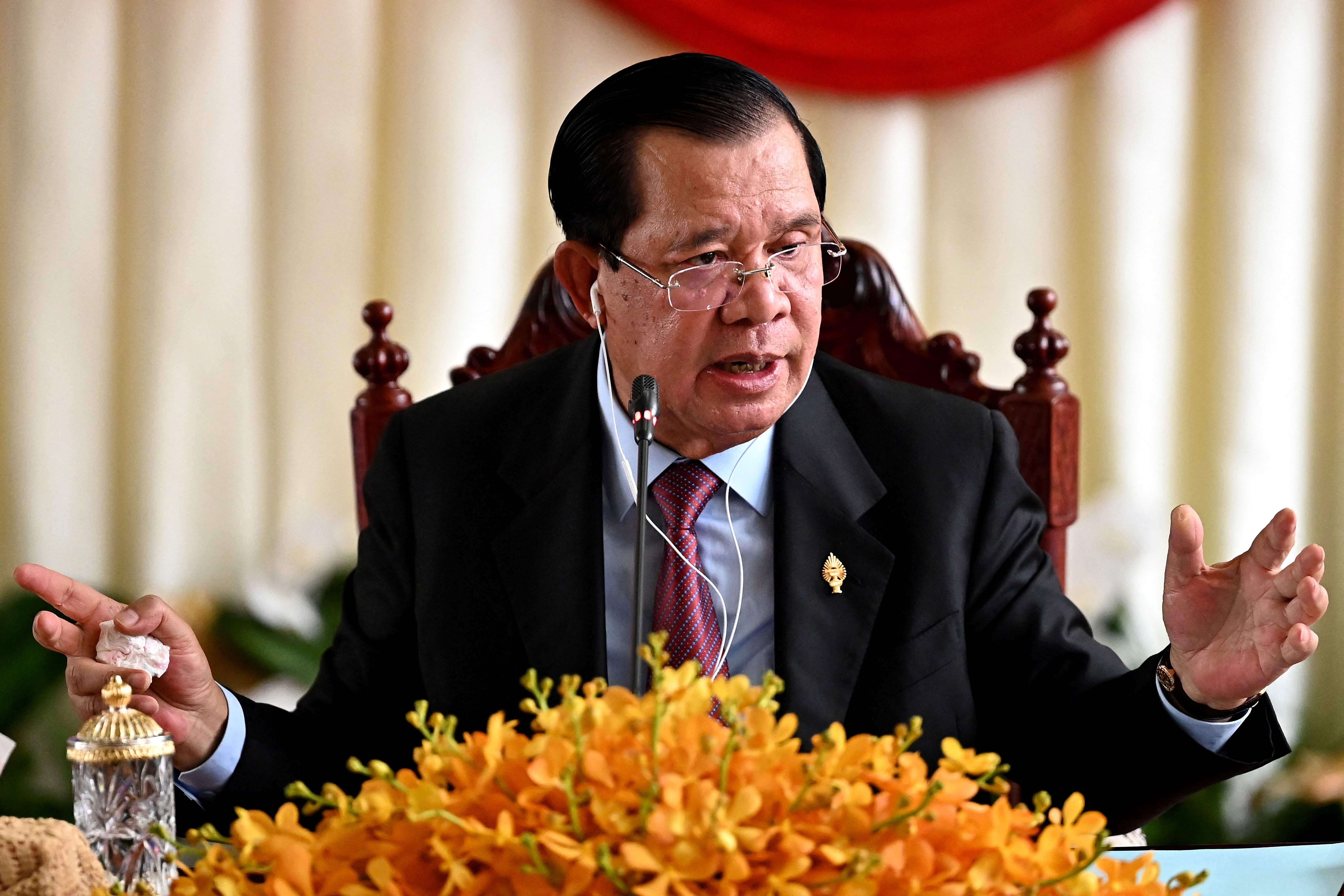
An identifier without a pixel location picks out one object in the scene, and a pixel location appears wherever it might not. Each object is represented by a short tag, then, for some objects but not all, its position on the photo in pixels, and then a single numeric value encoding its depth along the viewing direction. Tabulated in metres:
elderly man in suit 4.61
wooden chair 4.80
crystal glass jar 4.32
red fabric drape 5.09
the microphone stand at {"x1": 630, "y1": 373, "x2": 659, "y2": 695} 4.32
